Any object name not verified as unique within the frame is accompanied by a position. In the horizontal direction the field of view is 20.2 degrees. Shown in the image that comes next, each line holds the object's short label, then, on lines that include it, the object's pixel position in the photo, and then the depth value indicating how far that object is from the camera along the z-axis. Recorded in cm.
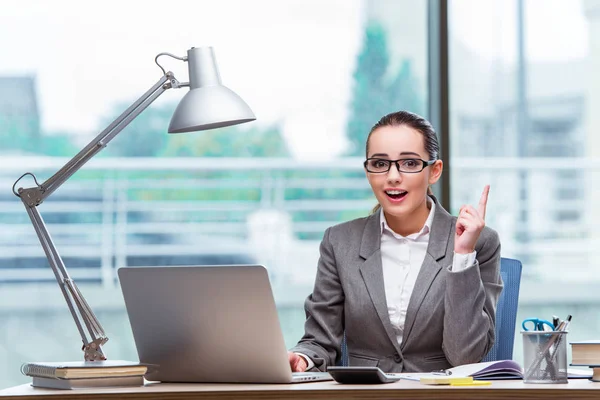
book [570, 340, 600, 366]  315
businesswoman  361
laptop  310
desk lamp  337
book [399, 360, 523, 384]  320
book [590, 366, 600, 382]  316
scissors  316
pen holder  311
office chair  380
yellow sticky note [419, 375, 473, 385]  309
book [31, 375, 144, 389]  313
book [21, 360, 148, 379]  314
